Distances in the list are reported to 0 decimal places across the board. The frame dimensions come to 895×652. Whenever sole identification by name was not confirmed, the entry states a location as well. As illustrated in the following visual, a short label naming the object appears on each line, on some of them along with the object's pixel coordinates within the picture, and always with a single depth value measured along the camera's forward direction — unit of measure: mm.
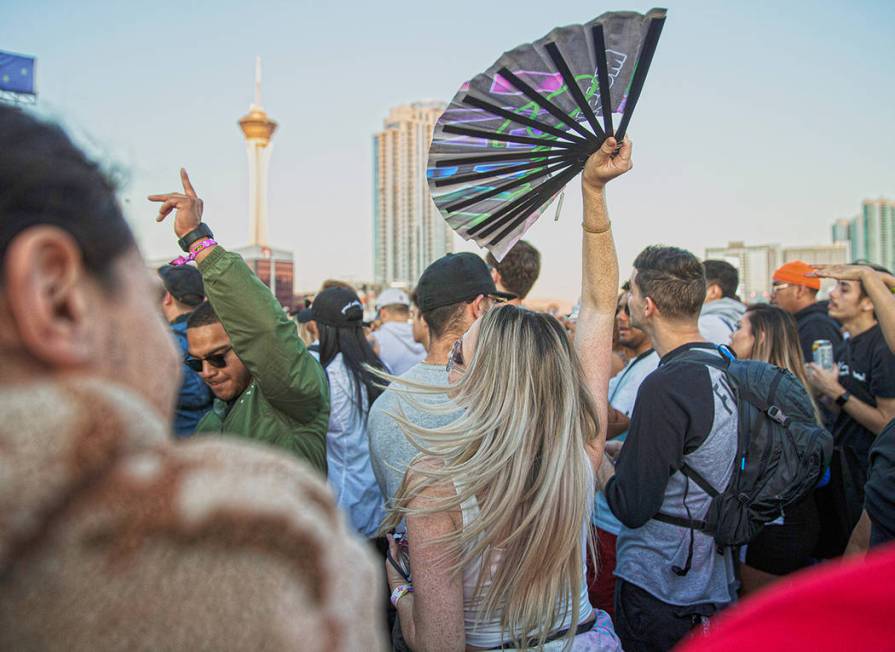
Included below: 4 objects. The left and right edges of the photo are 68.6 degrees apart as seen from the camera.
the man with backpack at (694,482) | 2588
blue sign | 23047
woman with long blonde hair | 1839
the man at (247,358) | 2291
